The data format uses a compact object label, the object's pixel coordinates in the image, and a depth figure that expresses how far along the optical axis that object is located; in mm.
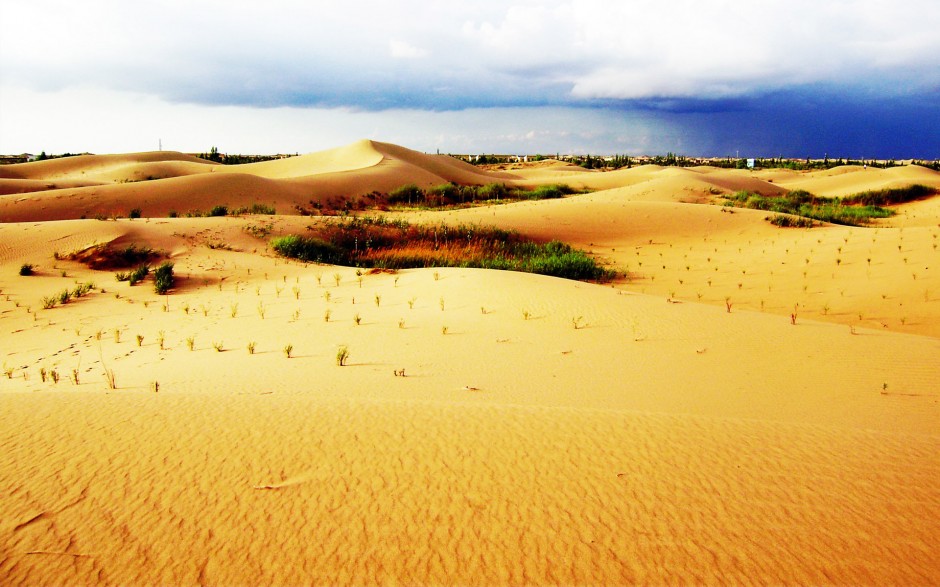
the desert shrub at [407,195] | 35531
